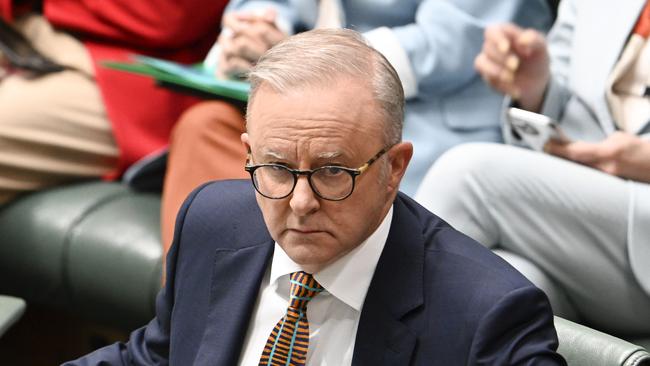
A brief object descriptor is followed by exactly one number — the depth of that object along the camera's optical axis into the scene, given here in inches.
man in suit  182.9
